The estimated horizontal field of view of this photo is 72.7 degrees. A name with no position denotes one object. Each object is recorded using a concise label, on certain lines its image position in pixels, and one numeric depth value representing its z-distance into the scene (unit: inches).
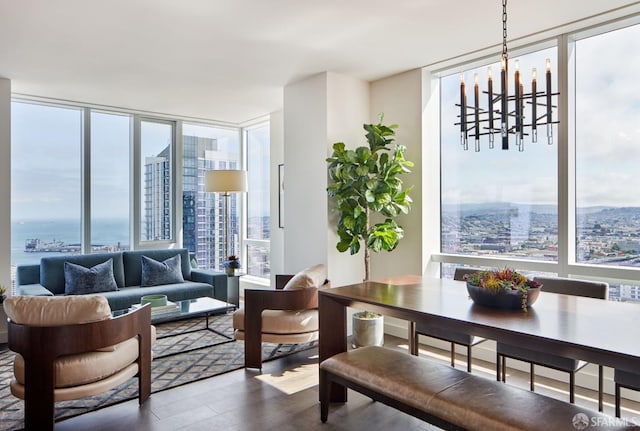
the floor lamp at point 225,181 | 229.9
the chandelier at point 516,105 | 88.4
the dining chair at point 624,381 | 86.2
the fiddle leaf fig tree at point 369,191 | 164.6
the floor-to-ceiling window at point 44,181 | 209.0
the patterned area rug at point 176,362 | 115.8
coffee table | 161.0
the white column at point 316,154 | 180.1
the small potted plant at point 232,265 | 229.9
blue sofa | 192.4
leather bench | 72.2
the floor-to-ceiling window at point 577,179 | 130.2
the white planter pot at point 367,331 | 165.8
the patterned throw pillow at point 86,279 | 194.5
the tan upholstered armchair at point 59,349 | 97.2
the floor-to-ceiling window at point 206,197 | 262.8
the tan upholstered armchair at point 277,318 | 138.9
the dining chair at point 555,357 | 98.6
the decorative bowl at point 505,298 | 88.2
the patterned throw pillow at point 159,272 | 217.5
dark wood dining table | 66.5
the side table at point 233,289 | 227.8
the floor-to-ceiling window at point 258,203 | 263.3
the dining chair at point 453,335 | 118.8
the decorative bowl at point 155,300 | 166.4
